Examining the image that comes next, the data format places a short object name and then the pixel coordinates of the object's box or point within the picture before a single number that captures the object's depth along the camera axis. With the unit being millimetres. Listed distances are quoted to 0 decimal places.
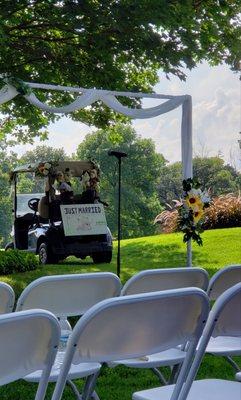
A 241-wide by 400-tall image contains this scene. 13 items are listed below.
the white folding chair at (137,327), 1731
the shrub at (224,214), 15164
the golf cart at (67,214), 11438
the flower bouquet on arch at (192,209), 7004
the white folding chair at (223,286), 2959
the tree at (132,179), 31172
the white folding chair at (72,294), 2486
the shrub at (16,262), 9891
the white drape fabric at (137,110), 6641
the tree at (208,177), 36875
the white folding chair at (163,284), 2643
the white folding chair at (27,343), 1544
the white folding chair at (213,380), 2039
